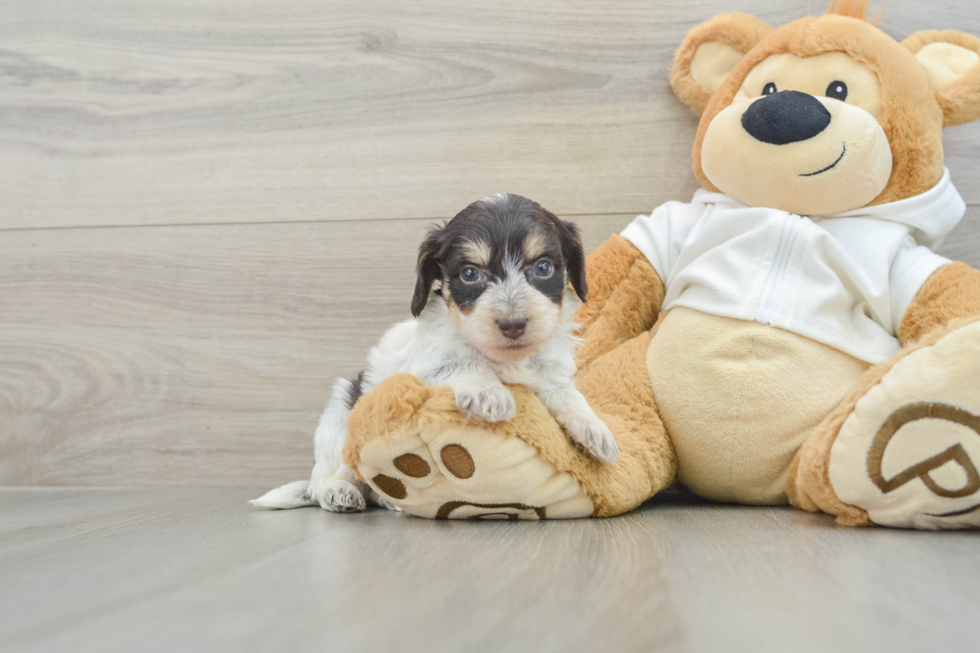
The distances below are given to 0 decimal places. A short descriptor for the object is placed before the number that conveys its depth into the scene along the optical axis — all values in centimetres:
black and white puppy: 62
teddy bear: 62
